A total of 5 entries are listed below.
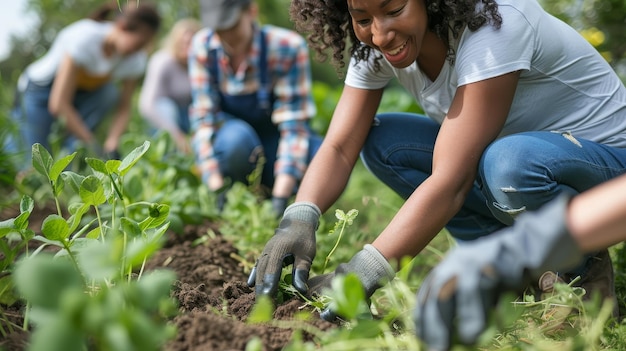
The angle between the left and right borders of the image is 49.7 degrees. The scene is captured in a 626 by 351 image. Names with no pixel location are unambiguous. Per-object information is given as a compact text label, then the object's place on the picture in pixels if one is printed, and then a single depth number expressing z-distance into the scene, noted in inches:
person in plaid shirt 114.7
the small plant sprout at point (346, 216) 58.3
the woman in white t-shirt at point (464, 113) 57.0
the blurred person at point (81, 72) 152.1
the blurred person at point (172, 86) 174.7
